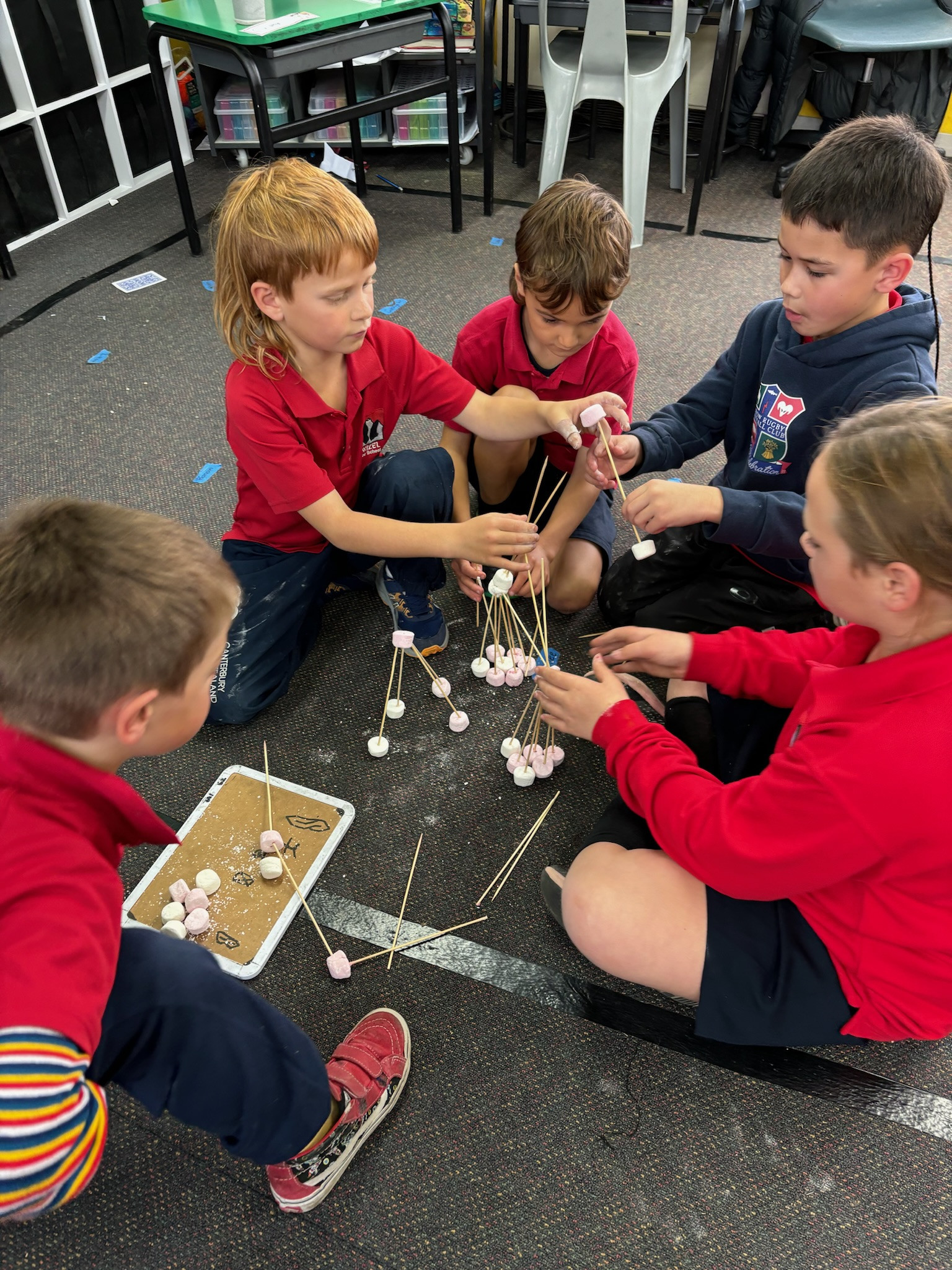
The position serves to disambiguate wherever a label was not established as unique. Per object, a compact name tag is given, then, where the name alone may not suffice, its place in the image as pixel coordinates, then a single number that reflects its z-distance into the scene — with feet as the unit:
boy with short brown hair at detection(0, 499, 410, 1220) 2.32
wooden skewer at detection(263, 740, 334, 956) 4.38
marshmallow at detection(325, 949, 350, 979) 4.23
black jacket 11.00
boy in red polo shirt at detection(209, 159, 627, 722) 4.61
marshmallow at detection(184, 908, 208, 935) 4.37
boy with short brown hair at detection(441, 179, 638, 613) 5.20
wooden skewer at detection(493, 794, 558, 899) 4.68
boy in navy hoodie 4.58
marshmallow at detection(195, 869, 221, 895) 4.50
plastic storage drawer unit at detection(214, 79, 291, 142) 11.49
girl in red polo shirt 2.93
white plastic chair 9.93
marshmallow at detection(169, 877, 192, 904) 4.48
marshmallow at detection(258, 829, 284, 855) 4.67
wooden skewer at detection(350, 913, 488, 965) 4.34
